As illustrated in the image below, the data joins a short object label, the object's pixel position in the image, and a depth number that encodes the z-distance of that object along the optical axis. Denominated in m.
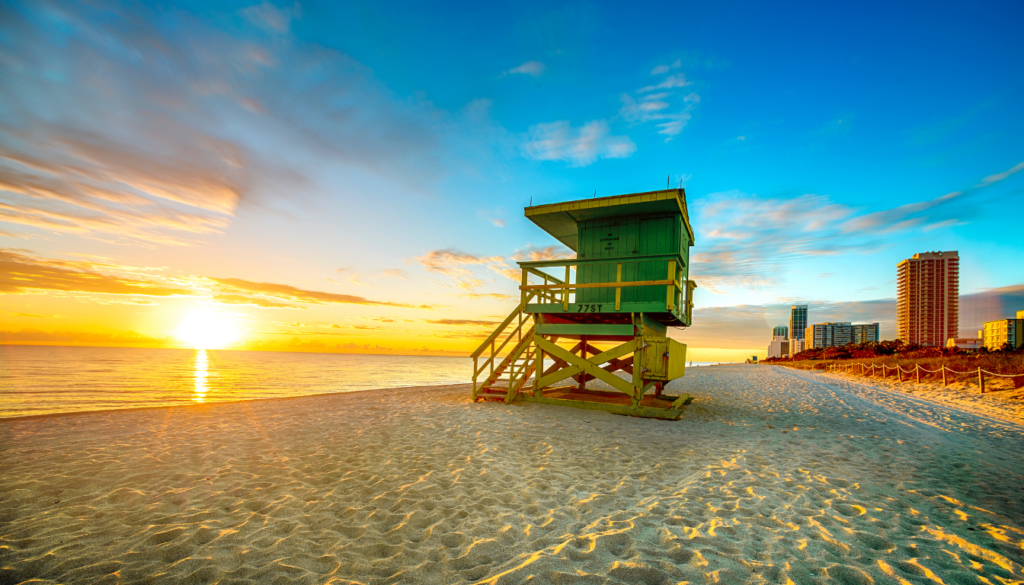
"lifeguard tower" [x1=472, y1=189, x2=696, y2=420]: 10.10
